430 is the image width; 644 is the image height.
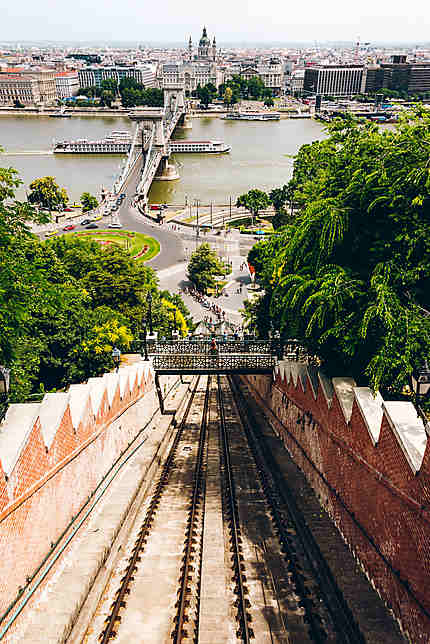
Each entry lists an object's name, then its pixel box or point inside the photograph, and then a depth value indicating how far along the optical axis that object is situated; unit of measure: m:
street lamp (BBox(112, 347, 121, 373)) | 17.98
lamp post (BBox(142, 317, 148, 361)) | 21.60
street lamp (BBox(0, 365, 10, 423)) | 9.43
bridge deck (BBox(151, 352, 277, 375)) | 21.08
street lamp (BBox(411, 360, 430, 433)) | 9.67
